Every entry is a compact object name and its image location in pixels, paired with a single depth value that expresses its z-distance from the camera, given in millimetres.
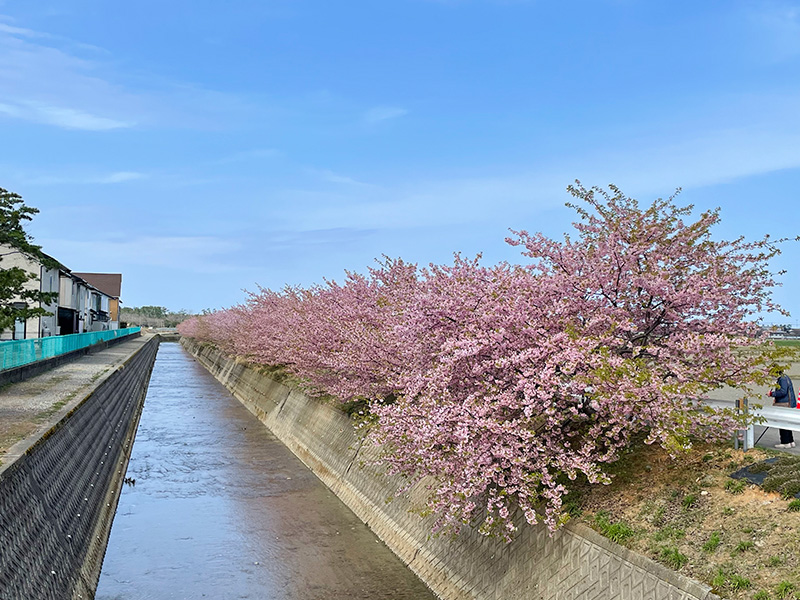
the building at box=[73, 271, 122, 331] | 108194
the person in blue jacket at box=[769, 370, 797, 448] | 14141
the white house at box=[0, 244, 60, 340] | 49219
